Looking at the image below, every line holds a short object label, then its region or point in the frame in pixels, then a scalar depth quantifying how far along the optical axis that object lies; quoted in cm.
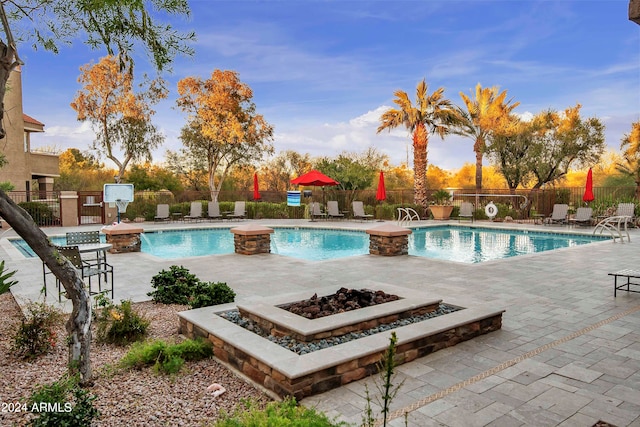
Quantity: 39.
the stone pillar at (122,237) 1040
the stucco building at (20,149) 2370
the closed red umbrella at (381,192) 1929
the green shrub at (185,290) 525
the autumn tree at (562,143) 2175
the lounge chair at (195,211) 1978
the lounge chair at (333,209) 1942
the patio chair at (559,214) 1626
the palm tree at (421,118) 2031
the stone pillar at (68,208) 1797
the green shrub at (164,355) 361
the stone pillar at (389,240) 974
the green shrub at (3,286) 534
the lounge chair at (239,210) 2056
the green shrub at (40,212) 1780
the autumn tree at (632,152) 2466
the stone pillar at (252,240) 1005
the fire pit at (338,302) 438
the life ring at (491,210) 1834
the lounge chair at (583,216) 1521
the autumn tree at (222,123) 2456
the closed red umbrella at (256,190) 2177
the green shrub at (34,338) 391
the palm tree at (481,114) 2344
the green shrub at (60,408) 241
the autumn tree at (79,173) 3164
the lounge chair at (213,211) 2022
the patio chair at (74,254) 540
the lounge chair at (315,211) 1947
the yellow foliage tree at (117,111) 2436
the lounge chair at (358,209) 1950
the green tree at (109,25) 403
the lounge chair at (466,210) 1853
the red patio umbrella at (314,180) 1909
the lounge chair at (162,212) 1923
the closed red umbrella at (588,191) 1586
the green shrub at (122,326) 432
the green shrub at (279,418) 237
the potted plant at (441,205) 2011
